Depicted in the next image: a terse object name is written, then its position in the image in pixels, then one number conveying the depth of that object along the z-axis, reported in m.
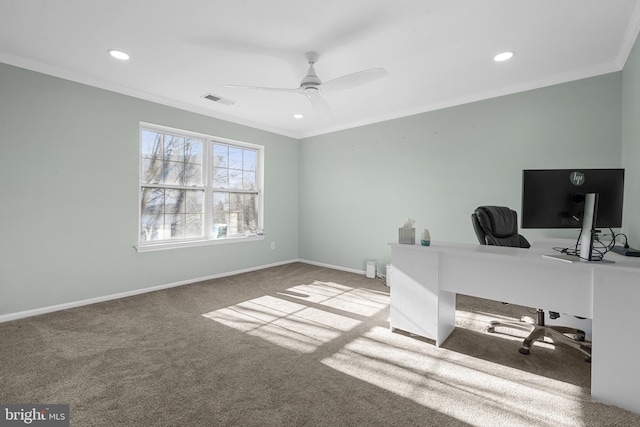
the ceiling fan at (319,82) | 2.37
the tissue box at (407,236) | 2.67
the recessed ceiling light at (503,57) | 2.80
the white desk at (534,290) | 1.65
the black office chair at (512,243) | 2.28
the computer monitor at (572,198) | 1.88
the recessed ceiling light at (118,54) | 2.76
